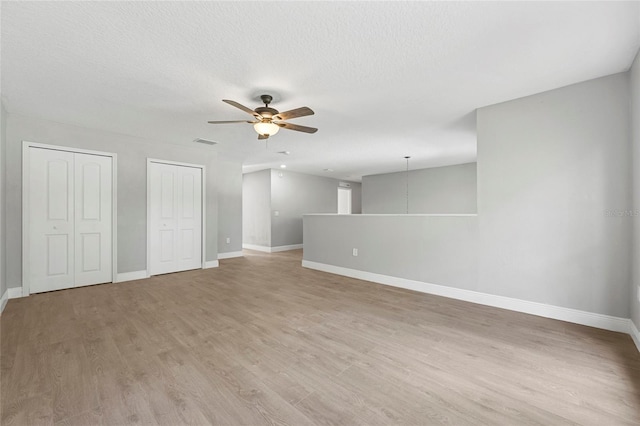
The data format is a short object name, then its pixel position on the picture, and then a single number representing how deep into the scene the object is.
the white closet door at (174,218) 5.00
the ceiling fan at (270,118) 2.89
